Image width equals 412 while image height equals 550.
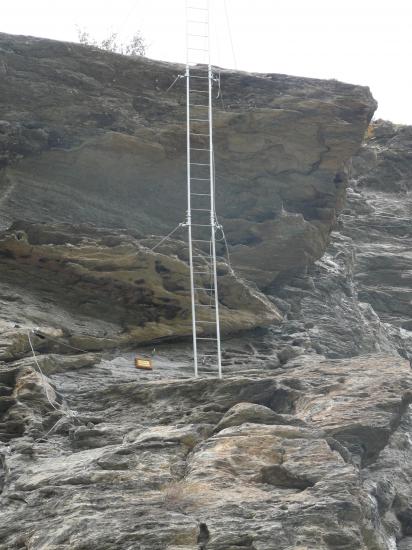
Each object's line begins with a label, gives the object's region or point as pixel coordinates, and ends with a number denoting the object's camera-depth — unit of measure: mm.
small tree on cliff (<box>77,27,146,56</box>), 27641
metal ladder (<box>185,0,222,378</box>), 15078
